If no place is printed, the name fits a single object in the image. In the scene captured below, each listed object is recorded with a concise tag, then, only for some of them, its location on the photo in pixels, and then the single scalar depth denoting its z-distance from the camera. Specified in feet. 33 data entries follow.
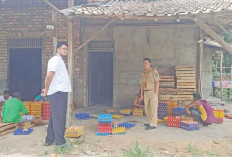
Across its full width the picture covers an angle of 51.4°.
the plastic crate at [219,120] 24.26
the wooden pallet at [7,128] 19.54
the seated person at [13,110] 20.07
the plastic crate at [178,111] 26.16
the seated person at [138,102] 27.94
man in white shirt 15.77
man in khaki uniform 21.79
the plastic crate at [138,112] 27.35
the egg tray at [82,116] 25.57
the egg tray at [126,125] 22.00
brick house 30.50
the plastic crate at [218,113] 24.20
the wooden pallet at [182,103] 29.58
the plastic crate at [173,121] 22.40
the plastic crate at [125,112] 27.51
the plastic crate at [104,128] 19.62
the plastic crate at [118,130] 19.91
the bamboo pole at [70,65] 20.67
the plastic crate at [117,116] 25.99
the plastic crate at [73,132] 18.15
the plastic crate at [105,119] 19.53
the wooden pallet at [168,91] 29.45
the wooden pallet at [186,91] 29.35
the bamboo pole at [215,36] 18.62
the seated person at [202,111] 22.04
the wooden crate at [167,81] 29.43
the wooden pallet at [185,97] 29.37
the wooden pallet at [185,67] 29.73
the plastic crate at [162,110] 26.27
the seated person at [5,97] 24.47
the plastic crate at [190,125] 21.20
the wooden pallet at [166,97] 29.50
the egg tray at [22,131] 19.69
